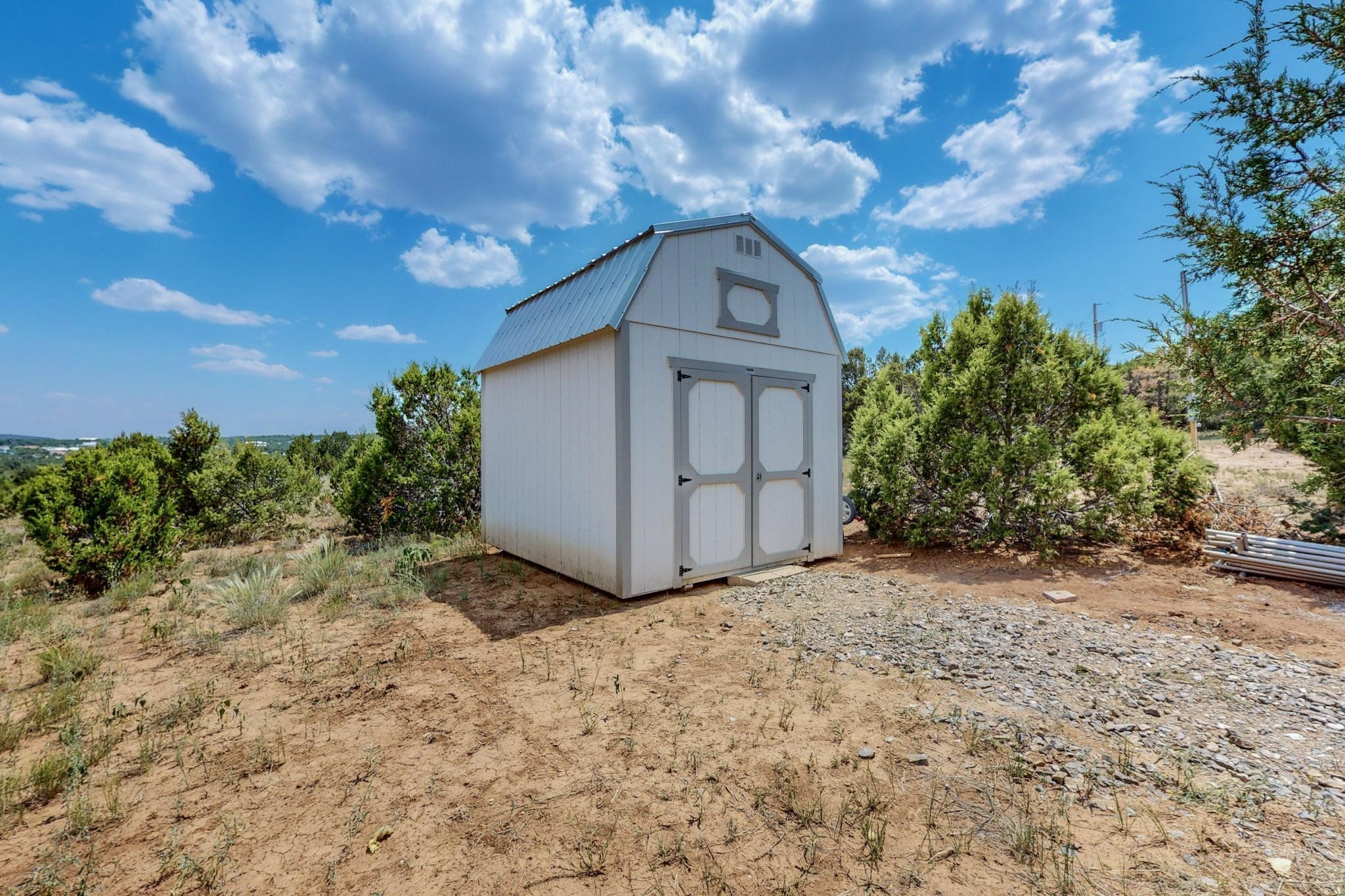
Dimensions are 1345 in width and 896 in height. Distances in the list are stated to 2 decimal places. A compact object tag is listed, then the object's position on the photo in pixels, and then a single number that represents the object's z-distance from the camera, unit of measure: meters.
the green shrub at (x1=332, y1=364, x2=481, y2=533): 8.64
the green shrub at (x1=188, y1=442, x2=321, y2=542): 8.35
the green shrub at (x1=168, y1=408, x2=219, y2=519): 8.07
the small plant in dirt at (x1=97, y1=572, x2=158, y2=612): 5.28
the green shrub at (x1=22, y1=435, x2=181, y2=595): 5.60
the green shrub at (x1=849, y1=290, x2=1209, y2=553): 6.25
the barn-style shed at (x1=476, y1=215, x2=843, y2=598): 5.00
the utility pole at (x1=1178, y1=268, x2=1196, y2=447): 5.44
